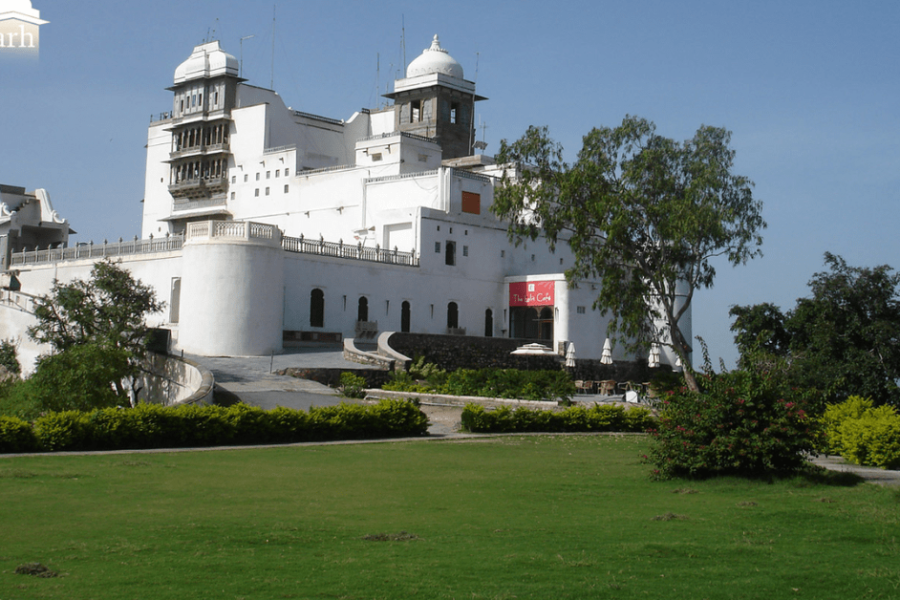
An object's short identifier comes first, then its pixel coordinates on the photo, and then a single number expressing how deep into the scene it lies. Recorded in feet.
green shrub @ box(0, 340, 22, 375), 126.62
